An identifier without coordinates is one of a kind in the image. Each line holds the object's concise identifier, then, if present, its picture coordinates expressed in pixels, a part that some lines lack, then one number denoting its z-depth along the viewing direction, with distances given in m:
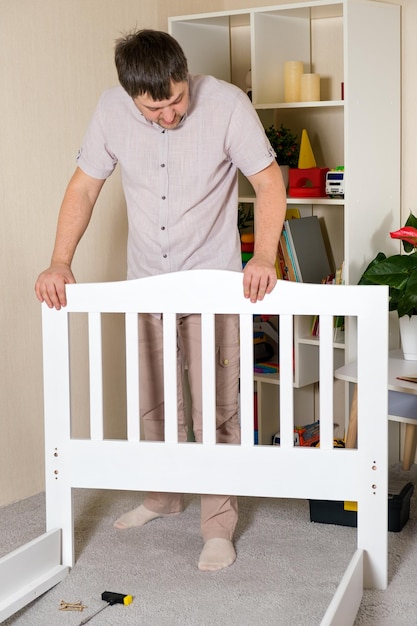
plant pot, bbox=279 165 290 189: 2.78
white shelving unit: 2.57
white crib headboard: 1.90
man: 2.04
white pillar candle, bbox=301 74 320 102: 2.70
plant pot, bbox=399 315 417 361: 2.60
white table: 2.36
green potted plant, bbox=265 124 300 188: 2.79
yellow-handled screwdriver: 1.91
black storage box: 2.30
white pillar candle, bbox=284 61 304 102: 2.71
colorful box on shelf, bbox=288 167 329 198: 2.71
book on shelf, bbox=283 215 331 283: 2.74
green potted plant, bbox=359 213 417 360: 2.38
